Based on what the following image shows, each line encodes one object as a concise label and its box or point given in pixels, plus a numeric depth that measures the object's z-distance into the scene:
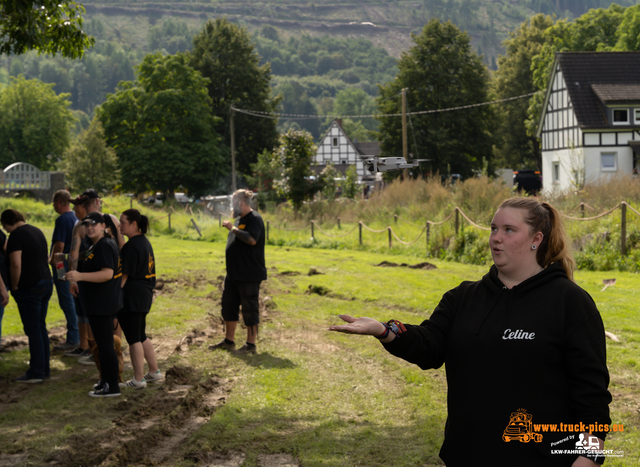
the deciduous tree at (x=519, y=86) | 62.97
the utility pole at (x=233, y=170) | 47.37
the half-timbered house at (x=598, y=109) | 37.84
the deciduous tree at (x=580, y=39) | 53.69
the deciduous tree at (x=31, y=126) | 79.25
